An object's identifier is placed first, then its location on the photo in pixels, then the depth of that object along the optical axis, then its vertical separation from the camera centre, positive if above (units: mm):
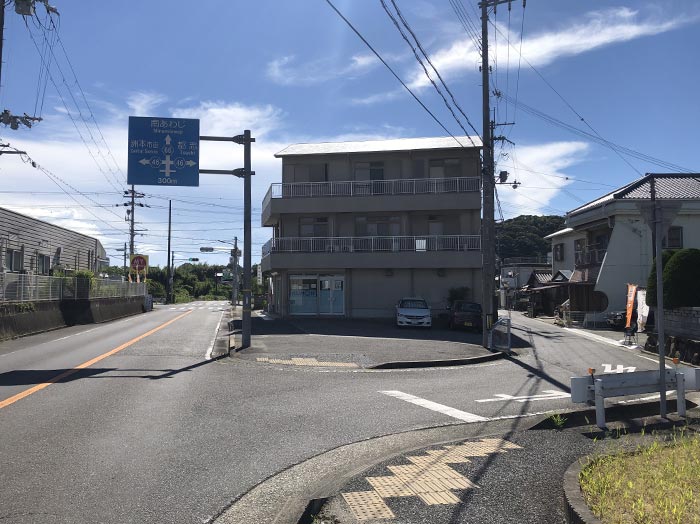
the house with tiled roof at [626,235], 30188 +2767
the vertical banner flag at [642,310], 22406 -925
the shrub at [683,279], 18312 +248
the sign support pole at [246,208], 17859 +2453
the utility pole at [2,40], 20109 +8452
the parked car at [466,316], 26781 -1389
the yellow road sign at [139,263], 48281 +1921
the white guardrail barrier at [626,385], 7239 -1304
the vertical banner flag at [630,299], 22531 -496
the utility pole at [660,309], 7590 -305
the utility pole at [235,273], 47675 +1089
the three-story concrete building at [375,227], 32688 +3511
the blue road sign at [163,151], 17047 +4010
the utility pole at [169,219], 70531 +8325
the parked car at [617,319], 28294 -1638
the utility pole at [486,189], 19291 +3341
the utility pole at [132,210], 55906 +7518
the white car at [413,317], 27828 -1484
